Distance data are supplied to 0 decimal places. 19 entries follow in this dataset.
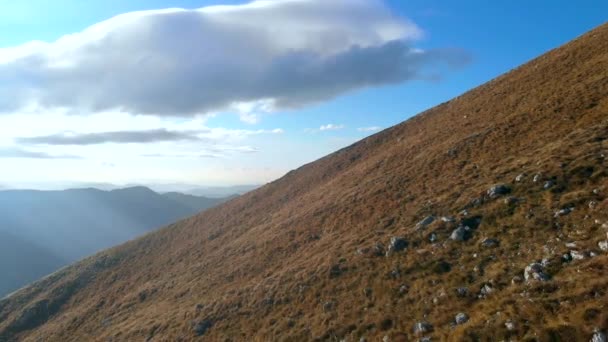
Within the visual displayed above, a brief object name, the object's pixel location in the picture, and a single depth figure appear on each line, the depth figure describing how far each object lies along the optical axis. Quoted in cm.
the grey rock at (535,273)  1278
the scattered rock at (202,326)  2166
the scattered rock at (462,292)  1434
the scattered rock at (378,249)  2078
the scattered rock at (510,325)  1128
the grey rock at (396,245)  2011
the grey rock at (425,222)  2095
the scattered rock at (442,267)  1655
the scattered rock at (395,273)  1794
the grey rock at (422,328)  1352
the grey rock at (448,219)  1984
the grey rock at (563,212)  1581
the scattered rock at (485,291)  1366
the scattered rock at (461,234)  1811
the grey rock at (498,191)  1980
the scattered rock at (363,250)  2160
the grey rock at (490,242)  1645
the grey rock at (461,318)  1289
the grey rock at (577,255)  1282
